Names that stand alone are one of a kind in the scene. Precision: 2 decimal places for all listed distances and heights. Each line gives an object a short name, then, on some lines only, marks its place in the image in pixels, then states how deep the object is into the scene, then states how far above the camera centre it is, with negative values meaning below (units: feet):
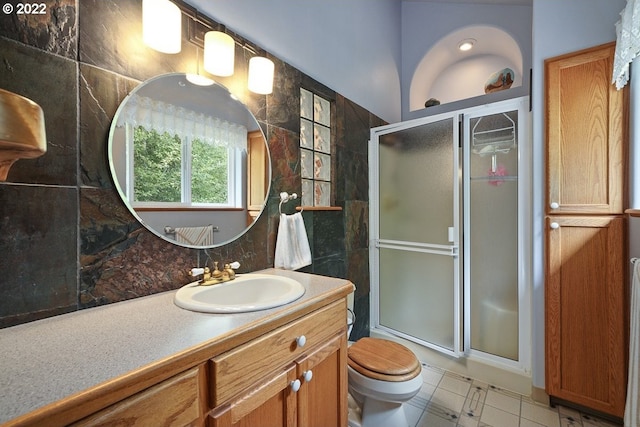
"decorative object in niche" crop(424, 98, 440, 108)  9.12 +3.69
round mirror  3.26 +0.73
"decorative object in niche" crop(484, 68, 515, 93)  8.11 +3.95
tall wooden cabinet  4.59 -0.32
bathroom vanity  1.59 -1.03
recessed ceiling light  8.82 +5.48
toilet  4.21 -2.57
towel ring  5.00 +0.32
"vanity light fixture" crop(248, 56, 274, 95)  4.45 +2.27
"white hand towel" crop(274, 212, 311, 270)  4.82 -0.53
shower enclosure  5.74 -0.37
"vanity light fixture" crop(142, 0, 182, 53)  3.21 +2.24
